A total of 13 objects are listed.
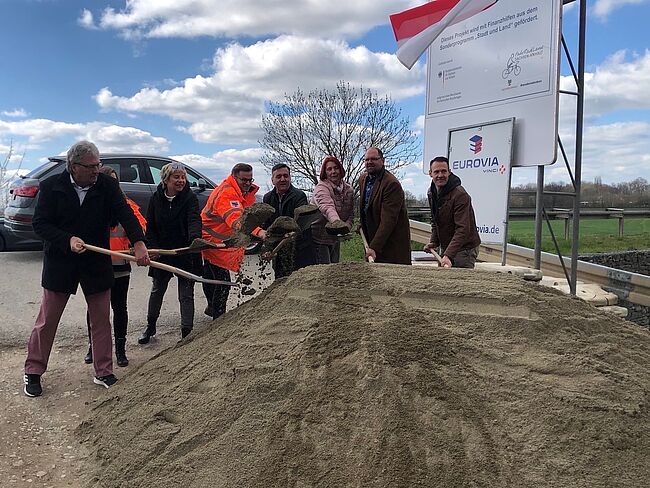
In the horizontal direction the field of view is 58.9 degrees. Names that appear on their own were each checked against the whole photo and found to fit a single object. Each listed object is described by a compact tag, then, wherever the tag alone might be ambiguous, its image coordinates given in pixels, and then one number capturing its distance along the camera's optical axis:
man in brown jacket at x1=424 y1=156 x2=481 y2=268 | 5.09
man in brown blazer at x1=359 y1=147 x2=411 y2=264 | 4.99
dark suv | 9.30
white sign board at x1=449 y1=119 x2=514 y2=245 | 6.61
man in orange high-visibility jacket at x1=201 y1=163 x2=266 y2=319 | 5.29
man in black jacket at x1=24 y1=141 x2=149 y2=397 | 4.25
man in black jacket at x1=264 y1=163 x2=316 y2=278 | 5.34
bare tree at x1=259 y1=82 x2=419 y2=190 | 17.98
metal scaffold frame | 5.99
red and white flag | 6.80
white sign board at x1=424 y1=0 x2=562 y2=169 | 6.04
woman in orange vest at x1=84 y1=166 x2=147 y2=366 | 5.00
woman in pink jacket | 5.25
